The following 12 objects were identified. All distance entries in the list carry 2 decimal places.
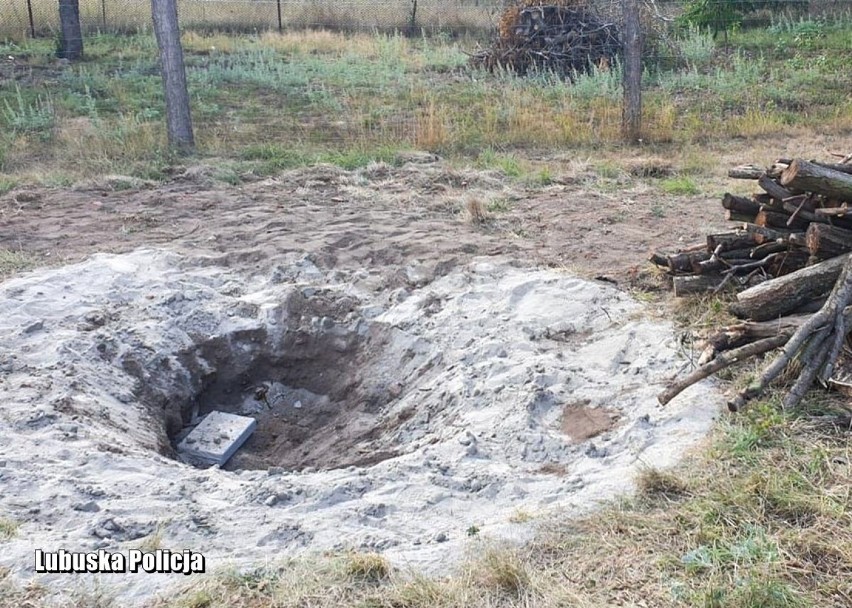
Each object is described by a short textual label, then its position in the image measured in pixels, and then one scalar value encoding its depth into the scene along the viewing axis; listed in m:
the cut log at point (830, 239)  4.91
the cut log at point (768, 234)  5.39
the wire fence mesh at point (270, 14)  20.69
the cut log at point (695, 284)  5.77
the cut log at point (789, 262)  5.31
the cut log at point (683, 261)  5.95
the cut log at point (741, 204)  5.70
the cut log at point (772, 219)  5.42
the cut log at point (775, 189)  5.29
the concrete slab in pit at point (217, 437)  5.69
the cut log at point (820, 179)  4.90
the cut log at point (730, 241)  5.69
